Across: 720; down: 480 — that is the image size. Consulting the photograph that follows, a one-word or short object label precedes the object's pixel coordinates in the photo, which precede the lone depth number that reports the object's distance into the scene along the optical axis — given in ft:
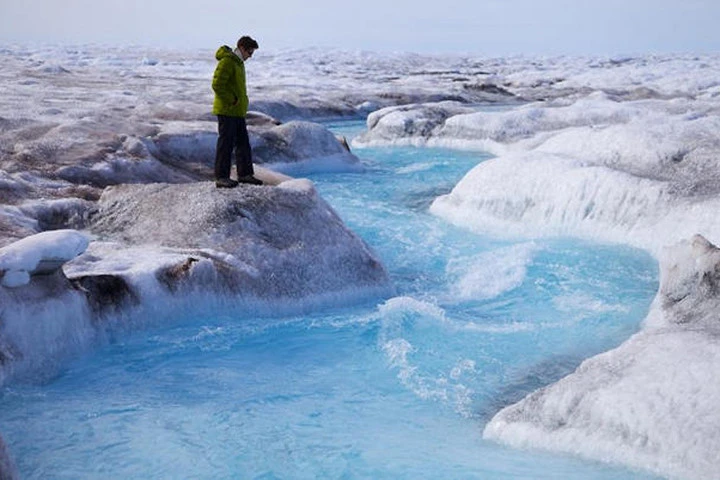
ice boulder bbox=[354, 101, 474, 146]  98.73
